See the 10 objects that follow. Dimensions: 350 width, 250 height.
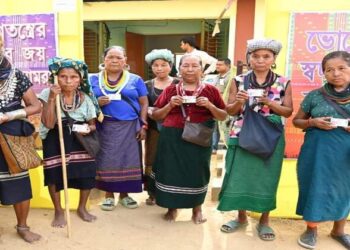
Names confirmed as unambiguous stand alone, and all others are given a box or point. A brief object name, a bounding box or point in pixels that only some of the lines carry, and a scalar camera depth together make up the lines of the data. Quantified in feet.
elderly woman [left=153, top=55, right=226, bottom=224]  10.34
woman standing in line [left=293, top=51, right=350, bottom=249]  9.09
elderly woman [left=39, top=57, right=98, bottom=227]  10.09
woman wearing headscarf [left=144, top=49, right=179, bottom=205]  12.05
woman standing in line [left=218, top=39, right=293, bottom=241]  9.50
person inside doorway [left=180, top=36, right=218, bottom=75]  19.75
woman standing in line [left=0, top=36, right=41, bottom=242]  9.04
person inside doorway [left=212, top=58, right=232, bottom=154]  20.90
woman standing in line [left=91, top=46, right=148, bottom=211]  11.41
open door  35.63
